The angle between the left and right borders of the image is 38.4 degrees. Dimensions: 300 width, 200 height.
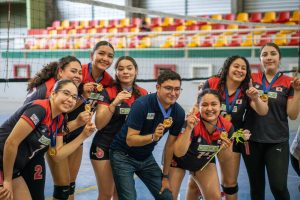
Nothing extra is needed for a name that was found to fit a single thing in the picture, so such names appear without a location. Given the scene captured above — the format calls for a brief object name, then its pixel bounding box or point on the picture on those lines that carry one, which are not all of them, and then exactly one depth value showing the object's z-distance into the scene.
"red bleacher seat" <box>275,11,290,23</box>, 15.89
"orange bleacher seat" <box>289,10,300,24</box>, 15.43
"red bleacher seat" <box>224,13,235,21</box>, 17.14
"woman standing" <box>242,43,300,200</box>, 4.17
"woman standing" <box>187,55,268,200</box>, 4.12
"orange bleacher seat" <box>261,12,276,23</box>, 16.21
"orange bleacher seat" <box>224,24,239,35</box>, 16.17
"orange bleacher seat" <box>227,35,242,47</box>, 14.68
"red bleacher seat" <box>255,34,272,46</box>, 14.08
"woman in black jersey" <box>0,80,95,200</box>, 3.21
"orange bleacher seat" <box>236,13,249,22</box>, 16.94
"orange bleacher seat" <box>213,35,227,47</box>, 14.82
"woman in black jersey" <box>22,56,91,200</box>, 3.67
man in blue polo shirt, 3.73
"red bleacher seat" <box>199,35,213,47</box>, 15.27
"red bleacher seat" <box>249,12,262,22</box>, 16.78
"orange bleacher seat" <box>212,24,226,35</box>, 16.83
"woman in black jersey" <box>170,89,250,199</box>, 3.84
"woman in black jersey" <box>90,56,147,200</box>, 4.02
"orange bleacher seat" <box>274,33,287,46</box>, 13.91
